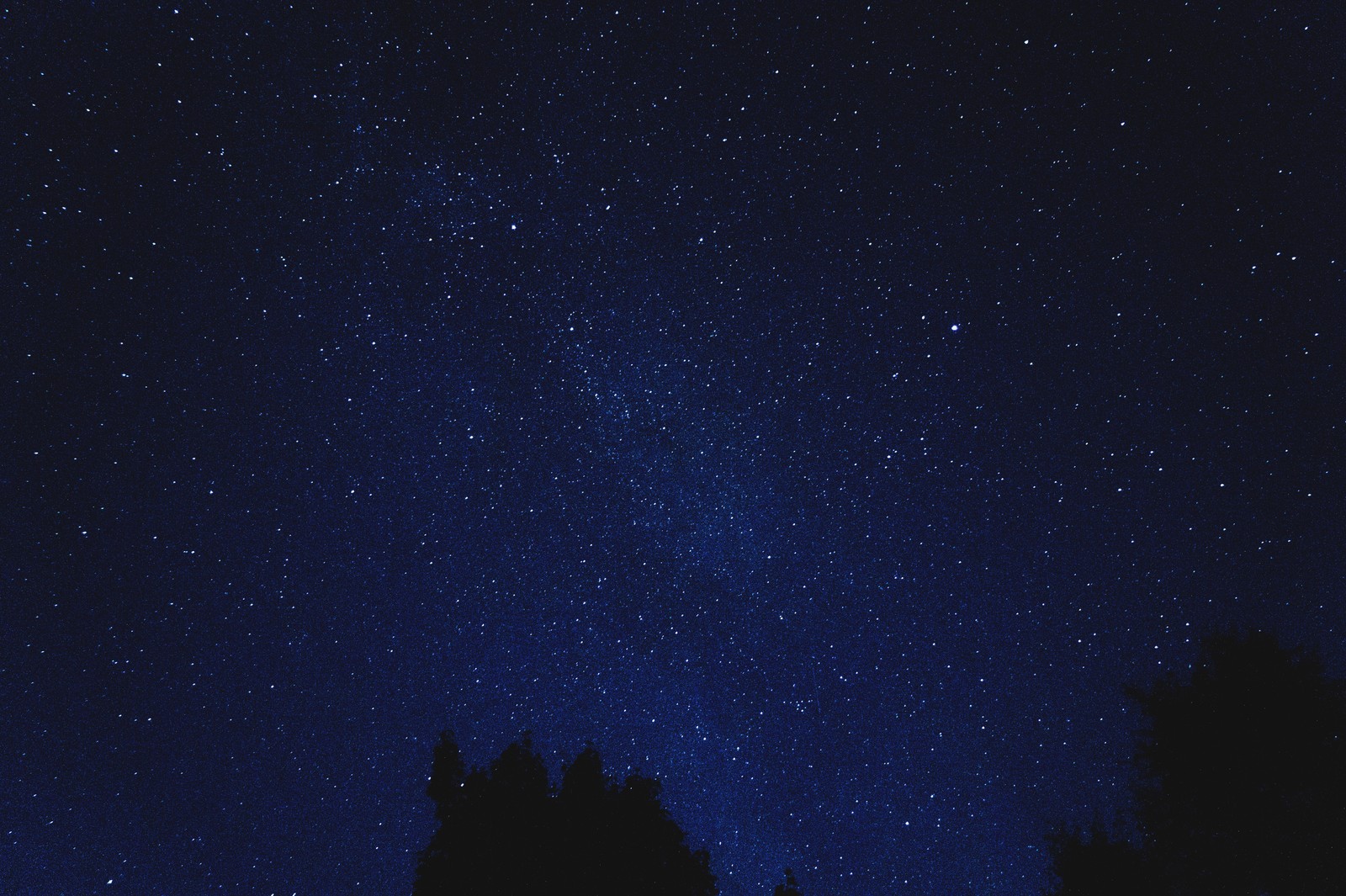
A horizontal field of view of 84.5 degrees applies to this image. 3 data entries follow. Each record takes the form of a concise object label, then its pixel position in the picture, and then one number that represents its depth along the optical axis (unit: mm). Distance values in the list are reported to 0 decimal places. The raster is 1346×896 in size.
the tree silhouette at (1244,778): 8188
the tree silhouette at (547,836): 10453
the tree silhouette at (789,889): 12969
